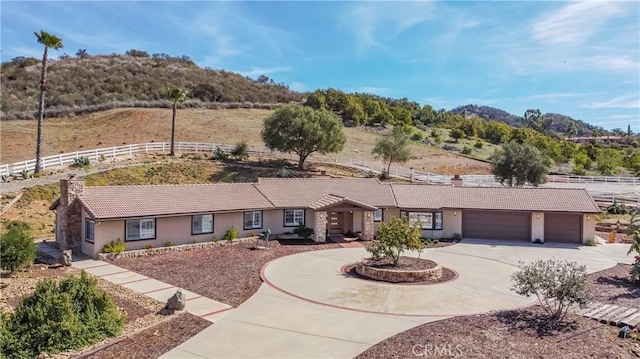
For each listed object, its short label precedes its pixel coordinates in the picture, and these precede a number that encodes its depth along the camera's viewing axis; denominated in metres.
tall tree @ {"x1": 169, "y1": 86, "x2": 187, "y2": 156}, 45.87
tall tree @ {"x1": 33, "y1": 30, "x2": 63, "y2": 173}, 34.44
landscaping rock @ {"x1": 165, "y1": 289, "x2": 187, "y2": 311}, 14.30
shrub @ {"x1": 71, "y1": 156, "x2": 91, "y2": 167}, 37.97
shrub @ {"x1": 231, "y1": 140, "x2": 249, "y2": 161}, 47.70
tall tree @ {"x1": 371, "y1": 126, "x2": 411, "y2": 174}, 48.50
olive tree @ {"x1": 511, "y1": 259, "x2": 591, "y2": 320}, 13.22
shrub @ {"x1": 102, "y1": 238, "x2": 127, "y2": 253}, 22.09
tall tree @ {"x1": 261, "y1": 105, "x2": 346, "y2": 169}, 45.06
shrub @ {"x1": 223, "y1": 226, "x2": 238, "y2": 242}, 26.36
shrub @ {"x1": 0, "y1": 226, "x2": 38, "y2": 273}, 17.78
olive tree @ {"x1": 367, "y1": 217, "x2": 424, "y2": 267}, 19.62
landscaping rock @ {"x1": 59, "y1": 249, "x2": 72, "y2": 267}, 20.25
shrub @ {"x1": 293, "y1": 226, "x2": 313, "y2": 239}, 28.42
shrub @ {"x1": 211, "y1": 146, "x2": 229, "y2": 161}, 47.03
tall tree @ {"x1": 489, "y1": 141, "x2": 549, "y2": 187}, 39.97
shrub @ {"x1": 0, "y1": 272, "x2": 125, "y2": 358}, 10.91
